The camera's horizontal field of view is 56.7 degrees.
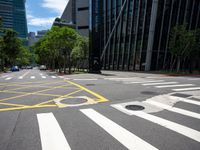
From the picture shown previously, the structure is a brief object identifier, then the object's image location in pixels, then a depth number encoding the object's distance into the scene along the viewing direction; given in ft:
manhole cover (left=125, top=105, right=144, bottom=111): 24.06
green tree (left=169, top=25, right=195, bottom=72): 85.35
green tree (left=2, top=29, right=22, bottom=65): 210.65
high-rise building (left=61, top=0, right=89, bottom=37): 244.42
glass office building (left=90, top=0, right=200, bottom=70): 110.22
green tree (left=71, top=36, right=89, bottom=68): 105.62
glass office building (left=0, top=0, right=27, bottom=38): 555.28
